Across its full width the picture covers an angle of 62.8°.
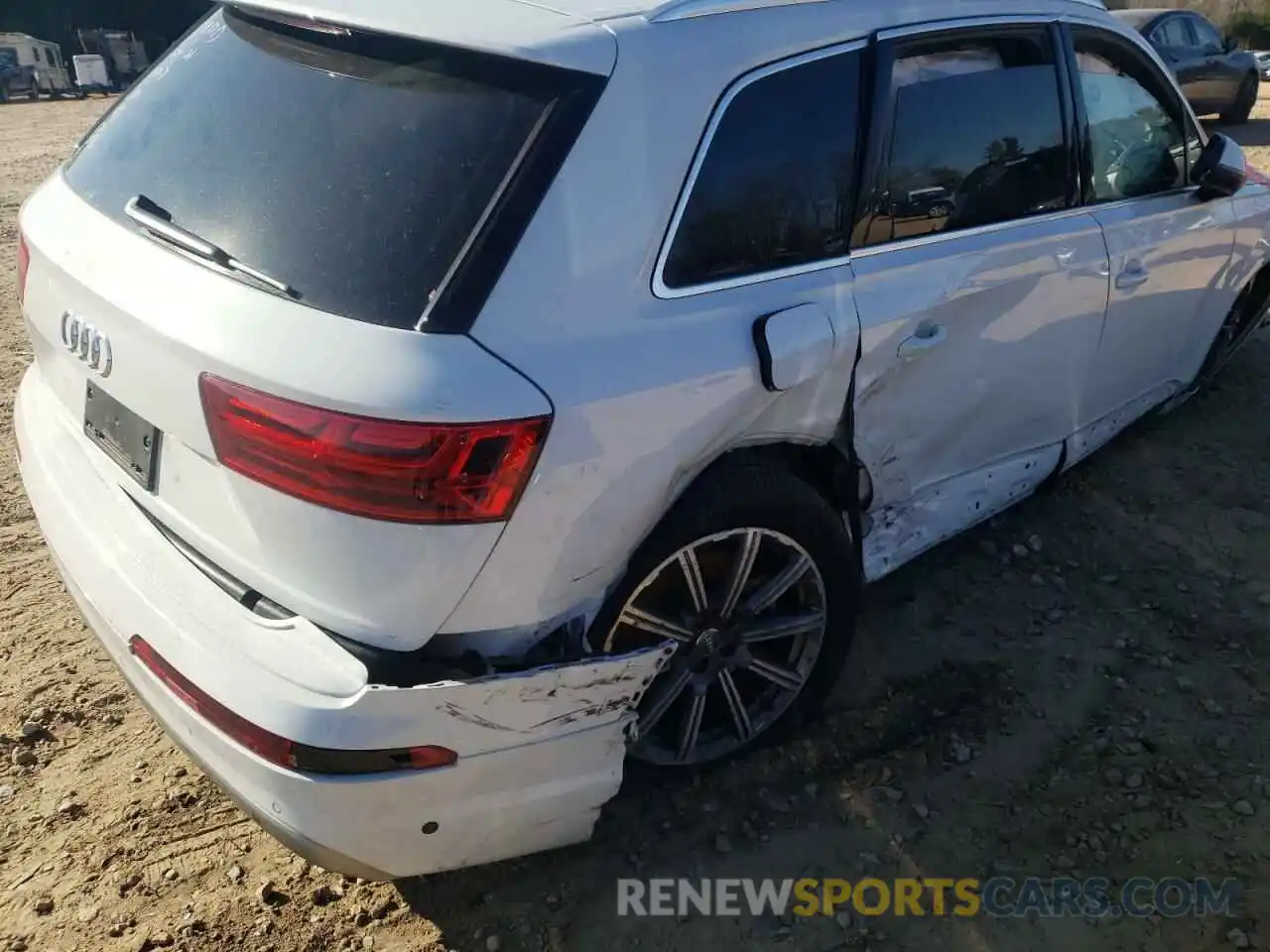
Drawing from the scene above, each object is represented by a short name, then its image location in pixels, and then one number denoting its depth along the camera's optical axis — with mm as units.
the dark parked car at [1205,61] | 12641
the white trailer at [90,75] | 28062
